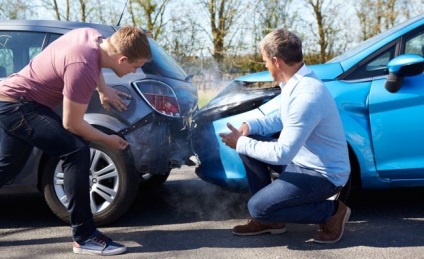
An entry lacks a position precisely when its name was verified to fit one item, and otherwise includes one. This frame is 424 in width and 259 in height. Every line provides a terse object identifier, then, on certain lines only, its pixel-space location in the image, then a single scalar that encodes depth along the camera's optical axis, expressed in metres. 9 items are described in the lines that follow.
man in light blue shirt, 2.95
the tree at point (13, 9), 16.38
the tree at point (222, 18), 17.52
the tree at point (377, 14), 16.20
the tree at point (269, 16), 17.52
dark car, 3.59
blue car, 3.43
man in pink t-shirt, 2.88
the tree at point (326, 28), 17.00
